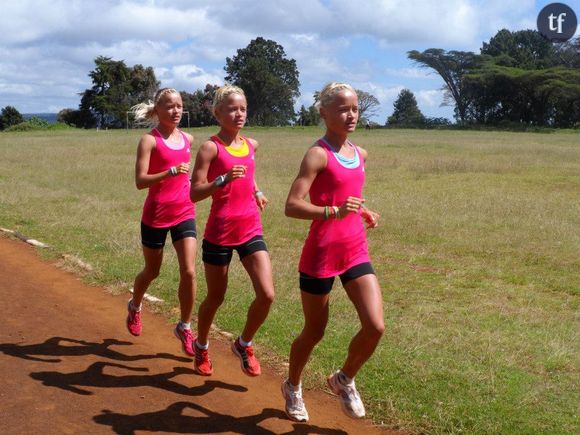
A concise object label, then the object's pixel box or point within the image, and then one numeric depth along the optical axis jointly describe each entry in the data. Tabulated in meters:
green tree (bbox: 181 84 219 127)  78.97
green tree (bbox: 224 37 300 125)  93.82
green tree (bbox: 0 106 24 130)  89.00
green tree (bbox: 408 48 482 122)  90.06
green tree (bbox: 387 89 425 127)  109.99
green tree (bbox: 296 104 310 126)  87.44
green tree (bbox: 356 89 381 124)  78.19
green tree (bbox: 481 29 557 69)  92.50
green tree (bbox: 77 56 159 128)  82.69
